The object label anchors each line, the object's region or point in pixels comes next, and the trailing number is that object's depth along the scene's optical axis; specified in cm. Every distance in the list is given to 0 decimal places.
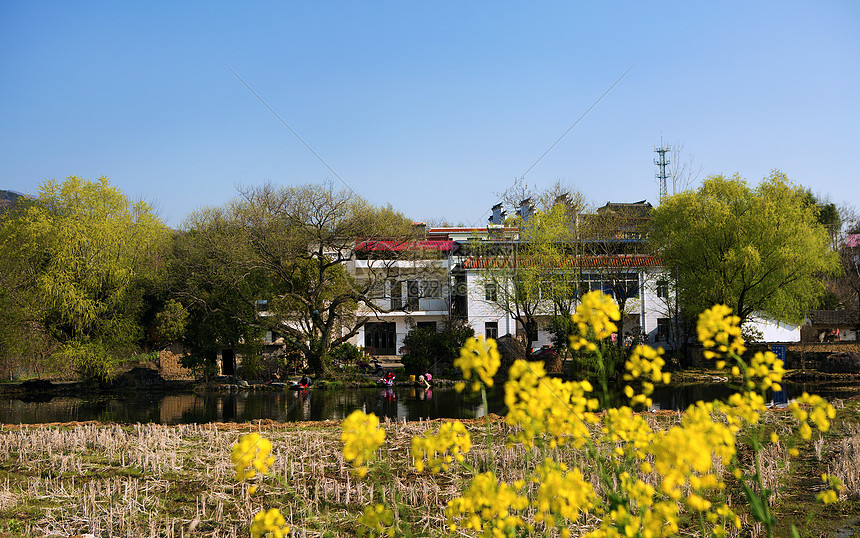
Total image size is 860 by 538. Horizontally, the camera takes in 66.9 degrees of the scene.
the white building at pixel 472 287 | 3256
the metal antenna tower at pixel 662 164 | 5278
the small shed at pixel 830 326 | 3853
